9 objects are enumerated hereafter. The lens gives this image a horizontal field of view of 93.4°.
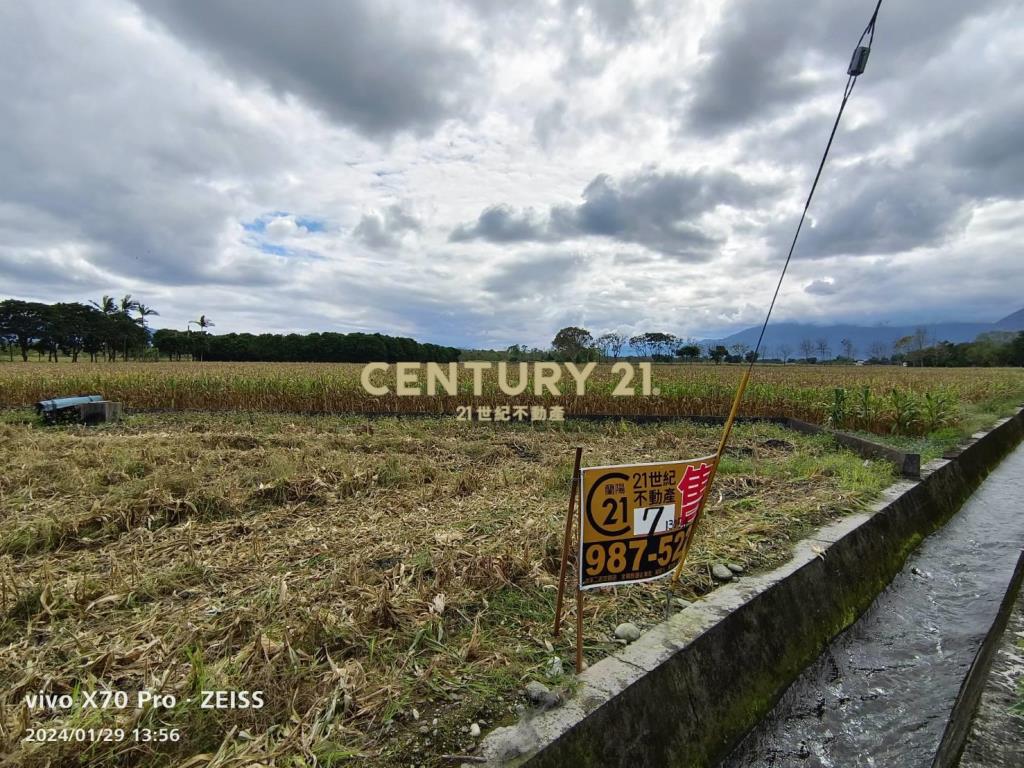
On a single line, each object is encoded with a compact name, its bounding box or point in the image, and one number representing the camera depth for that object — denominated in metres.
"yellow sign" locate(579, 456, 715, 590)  2.17
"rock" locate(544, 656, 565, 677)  2.15
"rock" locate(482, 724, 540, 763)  1.68
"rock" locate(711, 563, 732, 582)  3.18
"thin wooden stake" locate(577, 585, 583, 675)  2.08
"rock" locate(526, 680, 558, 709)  1.93
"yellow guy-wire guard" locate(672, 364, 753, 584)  2.63
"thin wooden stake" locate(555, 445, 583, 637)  2.16
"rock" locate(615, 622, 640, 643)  2.47
